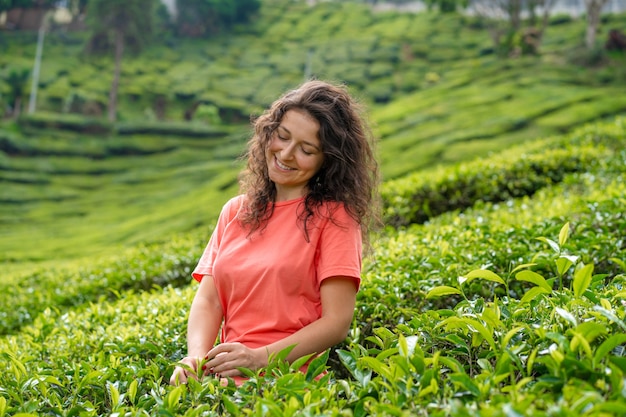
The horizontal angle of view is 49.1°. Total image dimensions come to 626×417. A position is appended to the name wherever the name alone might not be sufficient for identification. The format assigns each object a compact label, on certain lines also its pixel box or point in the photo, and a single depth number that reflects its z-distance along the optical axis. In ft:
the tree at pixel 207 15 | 98.22
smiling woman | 6.10
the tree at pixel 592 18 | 50.83
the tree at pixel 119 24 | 74.54
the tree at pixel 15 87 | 74.08
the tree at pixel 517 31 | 60.59
